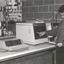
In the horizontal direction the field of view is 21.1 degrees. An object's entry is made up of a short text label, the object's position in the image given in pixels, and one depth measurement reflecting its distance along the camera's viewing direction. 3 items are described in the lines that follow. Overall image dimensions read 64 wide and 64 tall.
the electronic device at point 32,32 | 2.42
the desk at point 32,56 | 1.87
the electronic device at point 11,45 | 2.01
